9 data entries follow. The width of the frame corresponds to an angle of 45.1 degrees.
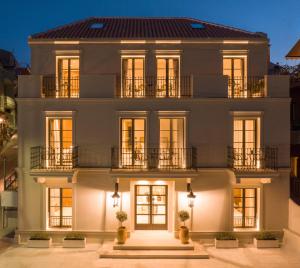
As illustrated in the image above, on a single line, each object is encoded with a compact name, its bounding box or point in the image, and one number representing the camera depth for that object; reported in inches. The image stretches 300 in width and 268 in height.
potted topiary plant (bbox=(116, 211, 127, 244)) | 587.5
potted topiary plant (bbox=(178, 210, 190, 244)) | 587.8
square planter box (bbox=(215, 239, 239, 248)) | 604.4
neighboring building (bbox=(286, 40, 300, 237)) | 747.4
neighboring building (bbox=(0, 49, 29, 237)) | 733.3
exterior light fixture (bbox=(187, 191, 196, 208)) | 587.5
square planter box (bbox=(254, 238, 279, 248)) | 606.5
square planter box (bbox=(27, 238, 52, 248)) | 607.8
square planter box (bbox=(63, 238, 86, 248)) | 607.2
